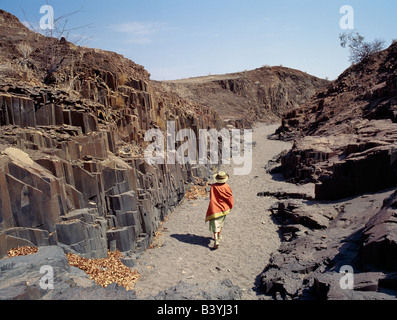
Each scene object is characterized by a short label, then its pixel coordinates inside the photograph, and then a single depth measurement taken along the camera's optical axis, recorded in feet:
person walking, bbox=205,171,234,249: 25.73
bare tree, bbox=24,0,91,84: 38.27
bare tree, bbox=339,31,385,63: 96.24
